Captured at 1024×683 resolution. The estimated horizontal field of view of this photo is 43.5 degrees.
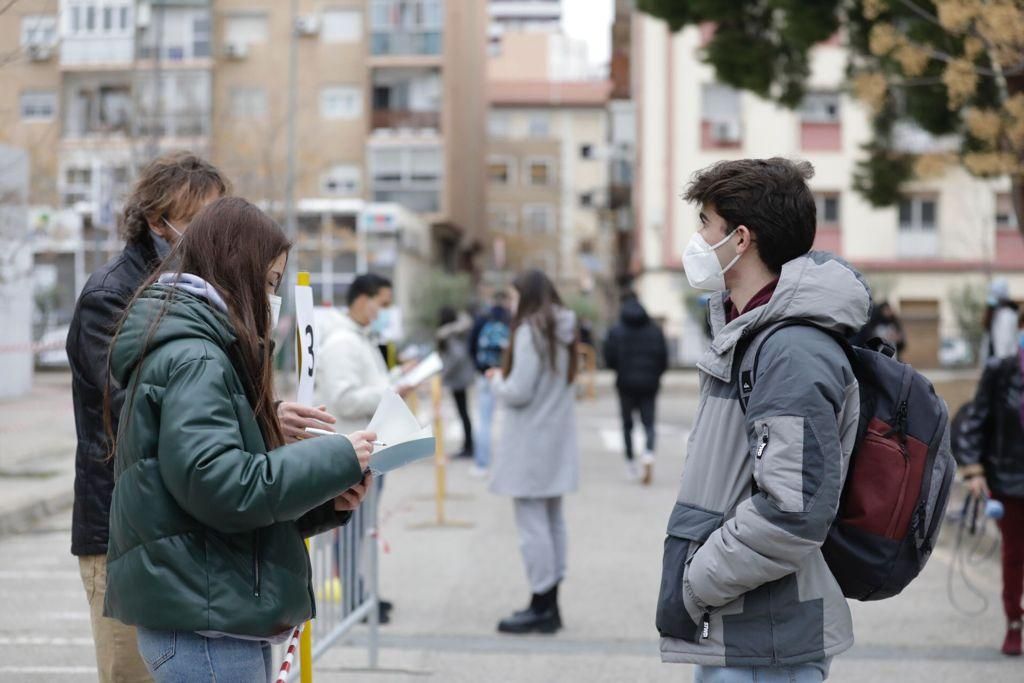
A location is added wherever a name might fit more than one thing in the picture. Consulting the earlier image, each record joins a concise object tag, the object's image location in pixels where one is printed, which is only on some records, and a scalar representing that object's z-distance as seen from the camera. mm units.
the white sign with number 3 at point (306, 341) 3701
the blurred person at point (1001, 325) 12984
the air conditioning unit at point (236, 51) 47031
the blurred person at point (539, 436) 7070
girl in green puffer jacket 2592
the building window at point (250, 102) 45750
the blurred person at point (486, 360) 14328
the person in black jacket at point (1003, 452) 6270
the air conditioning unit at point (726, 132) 38125
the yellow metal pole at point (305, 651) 3961
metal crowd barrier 5750
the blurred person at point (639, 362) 13664
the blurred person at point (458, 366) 15641
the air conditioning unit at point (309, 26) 46438
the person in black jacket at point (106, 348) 3410
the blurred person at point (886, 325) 15892
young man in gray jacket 2793
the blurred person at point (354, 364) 6898
